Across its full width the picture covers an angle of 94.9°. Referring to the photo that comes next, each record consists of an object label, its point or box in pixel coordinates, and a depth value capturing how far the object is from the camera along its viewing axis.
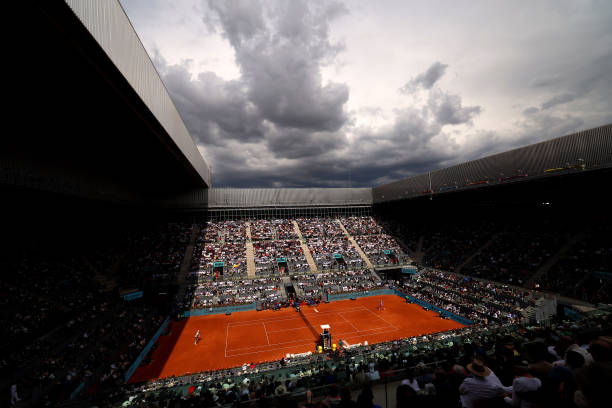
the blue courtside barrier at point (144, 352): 19.21
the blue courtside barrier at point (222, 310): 32.72
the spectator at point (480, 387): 4.02
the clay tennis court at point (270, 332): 21.61
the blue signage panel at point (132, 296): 30.86
